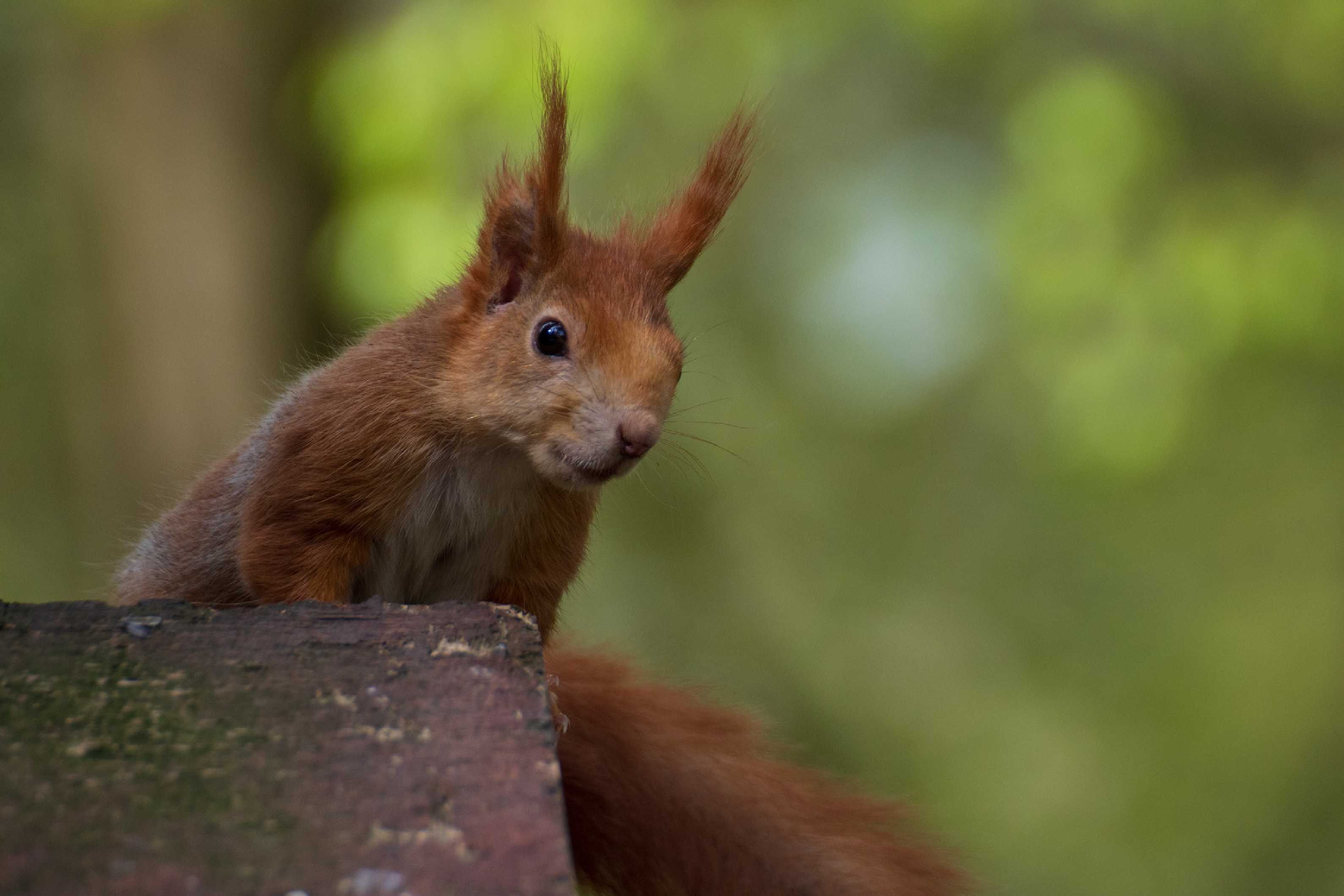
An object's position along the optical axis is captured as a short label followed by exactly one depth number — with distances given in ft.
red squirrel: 13.74
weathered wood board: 13.21
